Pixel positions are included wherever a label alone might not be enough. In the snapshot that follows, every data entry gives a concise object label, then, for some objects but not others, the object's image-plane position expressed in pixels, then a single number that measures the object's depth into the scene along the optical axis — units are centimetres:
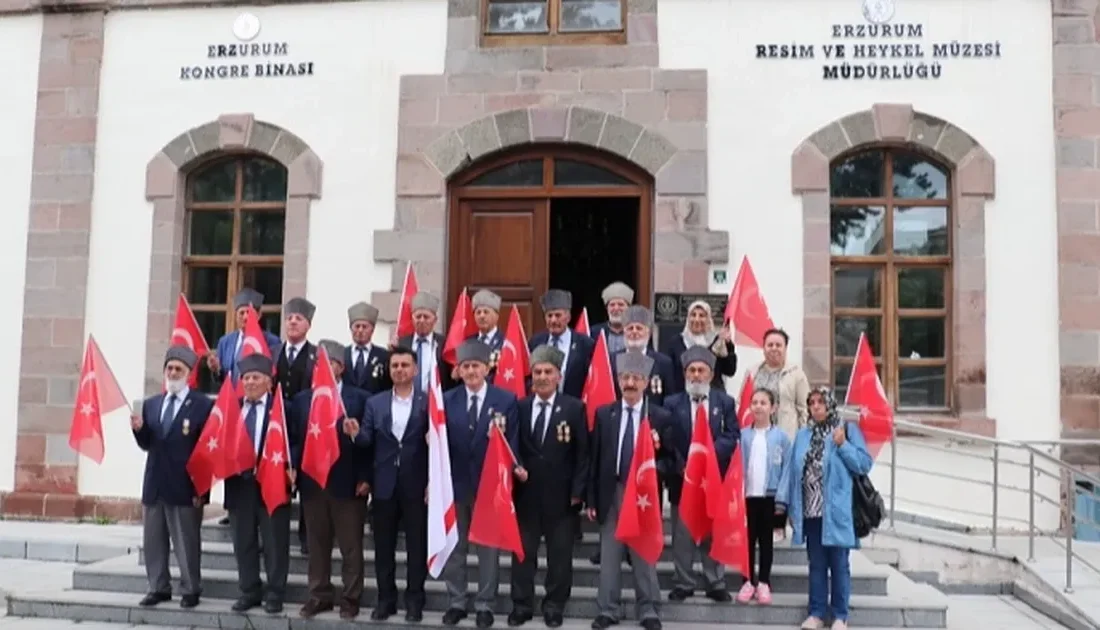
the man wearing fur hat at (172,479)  687
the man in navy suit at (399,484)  661
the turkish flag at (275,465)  665
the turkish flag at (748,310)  795
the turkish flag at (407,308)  802
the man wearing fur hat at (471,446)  661
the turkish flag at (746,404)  706
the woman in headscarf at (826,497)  637
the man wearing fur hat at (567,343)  740
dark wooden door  990
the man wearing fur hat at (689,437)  675
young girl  673
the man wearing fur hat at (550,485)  656
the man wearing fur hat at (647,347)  710
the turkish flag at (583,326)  775
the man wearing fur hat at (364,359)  746
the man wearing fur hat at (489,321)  753
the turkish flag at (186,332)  788
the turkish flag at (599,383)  690
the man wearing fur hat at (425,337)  735
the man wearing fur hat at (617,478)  655
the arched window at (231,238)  1034
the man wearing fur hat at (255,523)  680
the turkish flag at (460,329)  766
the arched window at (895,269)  949
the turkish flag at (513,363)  729
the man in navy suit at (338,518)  669
